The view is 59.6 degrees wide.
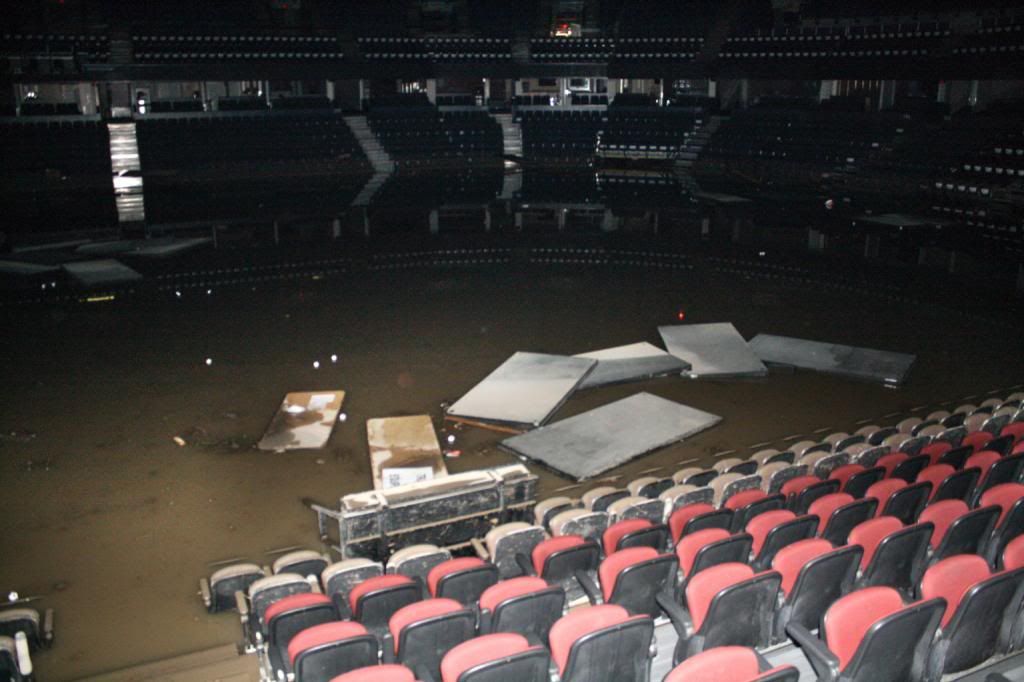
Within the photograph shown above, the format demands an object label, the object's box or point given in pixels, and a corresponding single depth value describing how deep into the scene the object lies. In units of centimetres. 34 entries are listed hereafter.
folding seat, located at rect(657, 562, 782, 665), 416
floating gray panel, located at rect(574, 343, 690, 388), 1085
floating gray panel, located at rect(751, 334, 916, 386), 1080
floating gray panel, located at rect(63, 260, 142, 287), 1539
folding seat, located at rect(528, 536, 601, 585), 521
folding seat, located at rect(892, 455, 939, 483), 672
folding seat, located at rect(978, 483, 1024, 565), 517
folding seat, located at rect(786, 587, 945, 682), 362
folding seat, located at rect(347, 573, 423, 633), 466
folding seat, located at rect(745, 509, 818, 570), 515
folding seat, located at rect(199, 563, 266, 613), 600
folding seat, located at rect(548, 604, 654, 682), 370
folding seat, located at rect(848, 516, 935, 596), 468
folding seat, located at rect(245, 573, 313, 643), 517
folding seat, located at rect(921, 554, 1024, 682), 392
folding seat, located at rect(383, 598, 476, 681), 406
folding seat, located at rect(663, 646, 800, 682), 336
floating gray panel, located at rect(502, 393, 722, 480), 873
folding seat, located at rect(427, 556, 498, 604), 490
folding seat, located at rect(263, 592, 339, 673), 452
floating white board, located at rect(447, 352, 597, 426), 973
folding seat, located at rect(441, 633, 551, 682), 346
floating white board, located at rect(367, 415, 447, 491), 819
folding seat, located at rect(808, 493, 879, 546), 539
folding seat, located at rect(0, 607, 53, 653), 555
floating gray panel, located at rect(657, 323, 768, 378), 1102
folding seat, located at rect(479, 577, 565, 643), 426
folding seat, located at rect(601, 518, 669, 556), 550
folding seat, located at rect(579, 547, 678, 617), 467
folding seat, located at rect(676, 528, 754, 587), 487
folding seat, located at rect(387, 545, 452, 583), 564
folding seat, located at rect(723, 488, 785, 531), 586
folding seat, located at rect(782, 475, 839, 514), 619
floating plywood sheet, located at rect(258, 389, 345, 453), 901
